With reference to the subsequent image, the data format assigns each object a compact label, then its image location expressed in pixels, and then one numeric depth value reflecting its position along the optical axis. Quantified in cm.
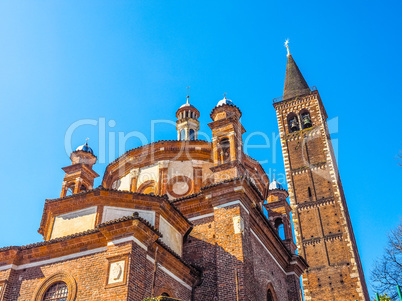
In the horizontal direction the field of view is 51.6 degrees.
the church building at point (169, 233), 1190
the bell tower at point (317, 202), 3653
